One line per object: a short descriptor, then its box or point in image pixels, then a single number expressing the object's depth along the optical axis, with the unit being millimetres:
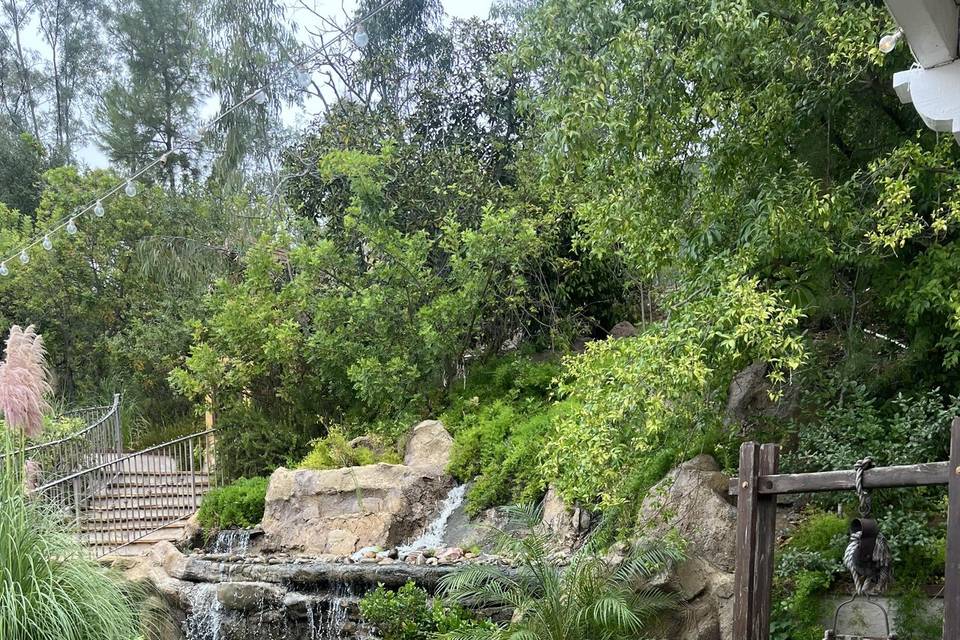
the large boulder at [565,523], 8320
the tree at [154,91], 23062
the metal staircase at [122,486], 10492
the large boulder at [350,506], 9812
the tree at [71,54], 25469
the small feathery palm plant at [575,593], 6125
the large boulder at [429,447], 10703
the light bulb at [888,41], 3777
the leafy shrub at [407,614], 7376
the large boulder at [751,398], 7730
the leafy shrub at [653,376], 5730
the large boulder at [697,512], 6723
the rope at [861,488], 3748
